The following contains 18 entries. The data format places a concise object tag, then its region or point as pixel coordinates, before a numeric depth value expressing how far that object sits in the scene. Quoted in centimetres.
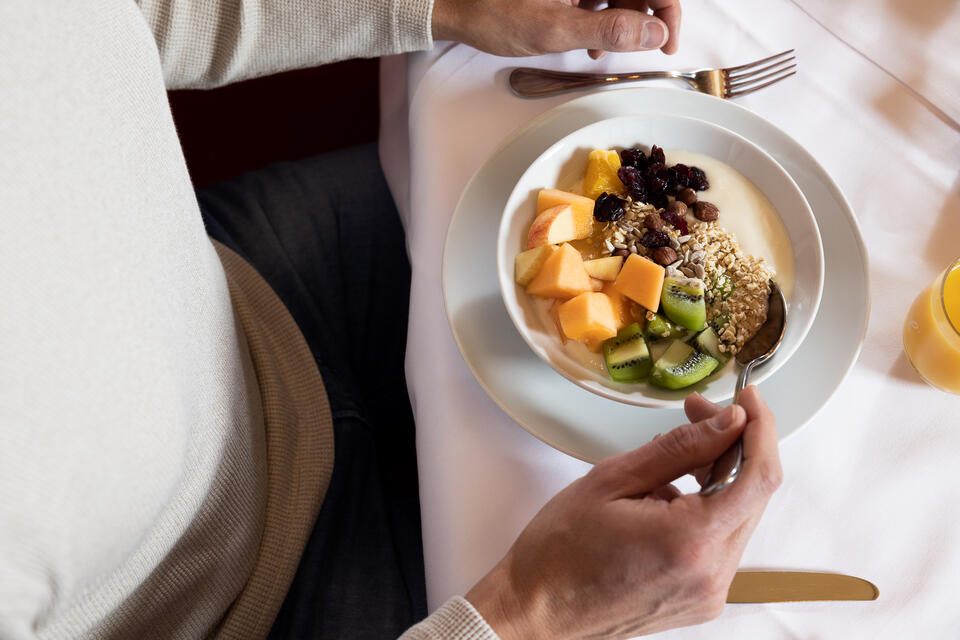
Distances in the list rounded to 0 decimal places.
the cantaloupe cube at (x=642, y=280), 71
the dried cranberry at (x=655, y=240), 74
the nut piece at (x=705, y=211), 76
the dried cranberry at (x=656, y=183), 77
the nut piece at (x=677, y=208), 76
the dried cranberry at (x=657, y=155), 77
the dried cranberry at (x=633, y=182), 77
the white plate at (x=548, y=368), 73
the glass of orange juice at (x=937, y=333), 69
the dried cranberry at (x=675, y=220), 75
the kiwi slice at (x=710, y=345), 72
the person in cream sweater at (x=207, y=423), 50
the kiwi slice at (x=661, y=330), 72
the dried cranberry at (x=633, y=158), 78
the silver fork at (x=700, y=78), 83
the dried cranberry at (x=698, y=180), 78
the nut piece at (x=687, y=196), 76
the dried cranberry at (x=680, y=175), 77
